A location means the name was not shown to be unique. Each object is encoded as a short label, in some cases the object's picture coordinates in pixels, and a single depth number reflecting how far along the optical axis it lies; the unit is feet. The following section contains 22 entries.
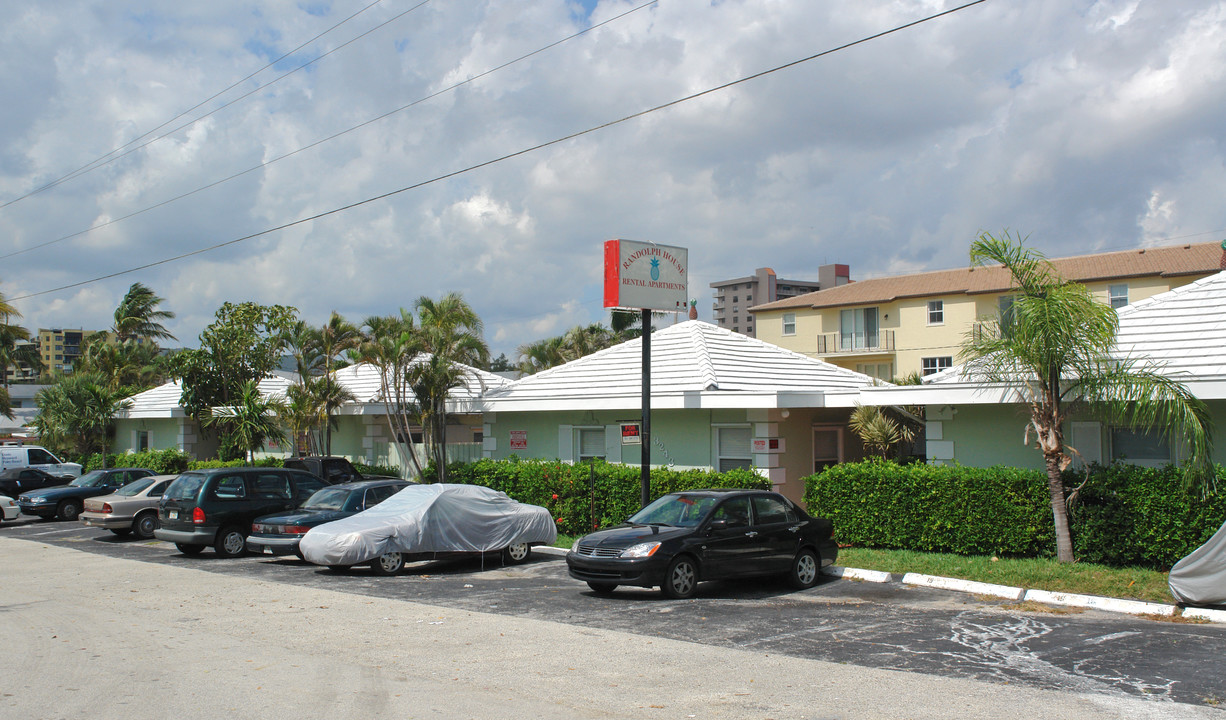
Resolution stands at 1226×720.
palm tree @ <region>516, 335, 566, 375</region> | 127.95
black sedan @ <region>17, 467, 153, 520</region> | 85.10
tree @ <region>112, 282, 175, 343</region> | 178.43
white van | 101.86
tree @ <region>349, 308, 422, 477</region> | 75.25
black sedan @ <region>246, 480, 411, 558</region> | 52.75
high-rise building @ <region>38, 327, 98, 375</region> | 573.94
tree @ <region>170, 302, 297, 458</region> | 101.96
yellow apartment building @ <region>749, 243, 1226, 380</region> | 136.46
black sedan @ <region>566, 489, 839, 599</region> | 40.50
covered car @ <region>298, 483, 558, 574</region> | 48.60
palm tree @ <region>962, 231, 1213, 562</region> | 41.19
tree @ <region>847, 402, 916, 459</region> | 62.18
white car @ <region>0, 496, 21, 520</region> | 82.91
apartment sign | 55.83
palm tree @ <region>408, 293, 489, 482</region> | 75.05
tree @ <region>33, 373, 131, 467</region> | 114.93
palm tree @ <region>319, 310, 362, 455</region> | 94.38
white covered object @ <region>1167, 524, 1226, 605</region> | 35.01
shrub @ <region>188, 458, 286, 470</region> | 94.45
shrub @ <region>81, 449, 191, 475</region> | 106.42
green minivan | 57.31
